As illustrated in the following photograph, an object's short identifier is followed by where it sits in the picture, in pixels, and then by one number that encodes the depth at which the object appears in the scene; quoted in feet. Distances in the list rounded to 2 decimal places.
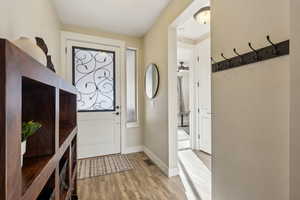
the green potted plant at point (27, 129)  1.79
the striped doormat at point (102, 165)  7.84
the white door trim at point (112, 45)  9.05
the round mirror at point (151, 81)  8.80
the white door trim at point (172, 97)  7.46
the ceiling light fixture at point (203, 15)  6.76
